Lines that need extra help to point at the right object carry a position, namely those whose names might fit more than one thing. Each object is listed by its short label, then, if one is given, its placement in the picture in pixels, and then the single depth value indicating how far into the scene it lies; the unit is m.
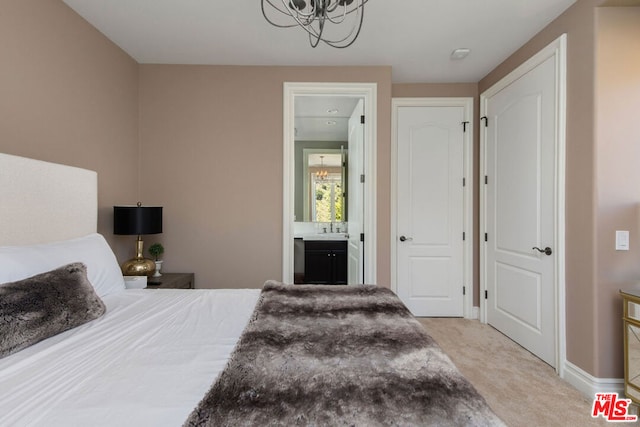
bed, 0.73
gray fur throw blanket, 0.70
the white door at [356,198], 3.10
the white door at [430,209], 3.40
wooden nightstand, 2.50
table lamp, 2.39
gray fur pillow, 1.08
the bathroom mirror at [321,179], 4.95
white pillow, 1.36
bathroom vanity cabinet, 4.43
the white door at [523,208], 2.35
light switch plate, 1.92
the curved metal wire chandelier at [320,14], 1.38
